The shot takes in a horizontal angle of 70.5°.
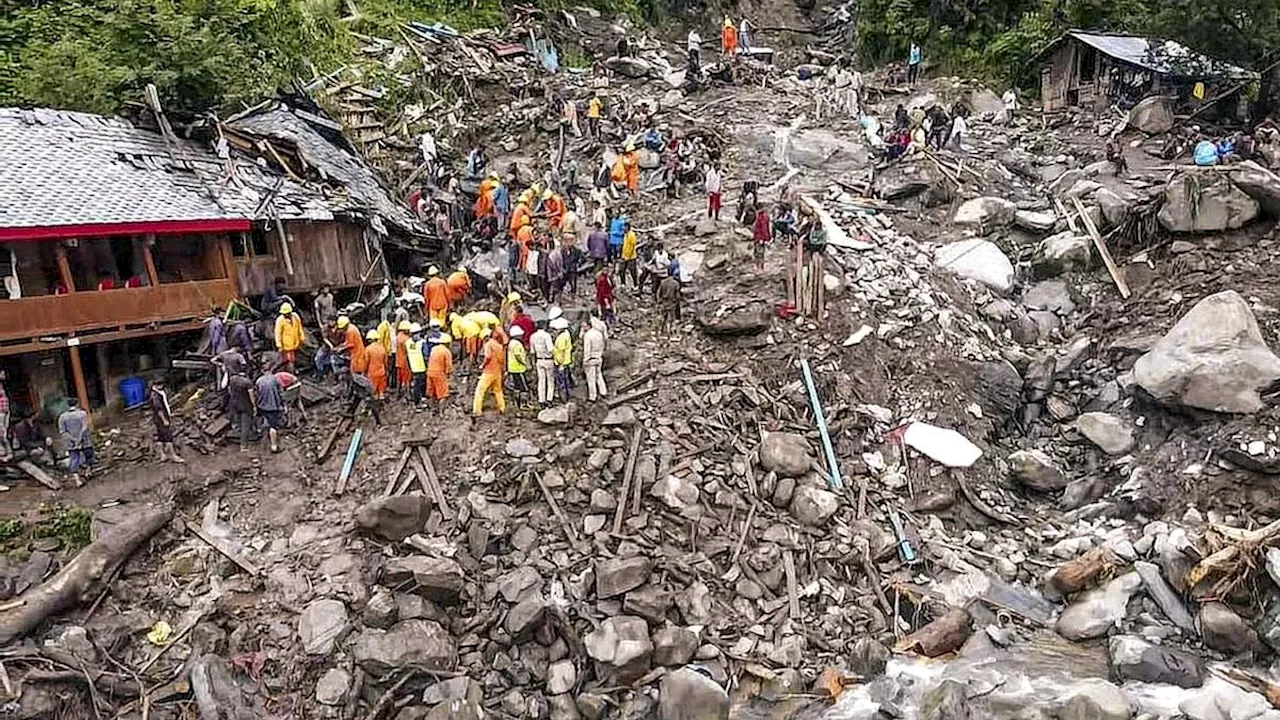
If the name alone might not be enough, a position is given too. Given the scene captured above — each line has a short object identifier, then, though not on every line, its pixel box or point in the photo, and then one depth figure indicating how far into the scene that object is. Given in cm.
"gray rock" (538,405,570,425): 1481
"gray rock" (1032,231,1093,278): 1988
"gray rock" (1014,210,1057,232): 2116
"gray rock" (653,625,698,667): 1233
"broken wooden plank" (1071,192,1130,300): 1891
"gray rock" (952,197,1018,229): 2164
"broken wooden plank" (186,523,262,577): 1280
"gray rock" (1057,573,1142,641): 1273
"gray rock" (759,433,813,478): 1473
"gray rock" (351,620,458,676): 1170
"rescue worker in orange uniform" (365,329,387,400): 1514
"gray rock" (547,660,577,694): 1202
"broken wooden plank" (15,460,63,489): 1382
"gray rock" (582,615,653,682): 1211
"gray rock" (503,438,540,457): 1432
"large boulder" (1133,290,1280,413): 1487
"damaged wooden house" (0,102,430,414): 1455
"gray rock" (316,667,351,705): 1152
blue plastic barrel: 1608
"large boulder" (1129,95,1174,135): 2555
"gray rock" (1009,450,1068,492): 1573
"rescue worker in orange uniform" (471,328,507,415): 1471
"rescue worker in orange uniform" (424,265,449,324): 1705
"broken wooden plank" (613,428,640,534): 1374
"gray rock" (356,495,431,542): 1312
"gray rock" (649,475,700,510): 1395
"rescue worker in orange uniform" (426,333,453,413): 1484
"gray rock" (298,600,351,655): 1191
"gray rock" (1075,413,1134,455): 1588
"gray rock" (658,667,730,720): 1170
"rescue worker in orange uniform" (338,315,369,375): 1539
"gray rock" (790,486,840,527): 1424
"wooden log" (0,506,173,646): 1149
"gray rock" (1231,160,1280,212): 1822
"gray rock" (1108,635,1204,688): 1160
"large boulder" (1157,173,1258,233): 1836
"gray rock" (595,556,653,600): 1271
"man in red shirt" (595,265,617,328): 1680
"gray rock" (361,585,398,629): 1216
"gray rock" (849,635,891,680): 1245
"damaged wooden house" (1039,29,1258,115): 2562
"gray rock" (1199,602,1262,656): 1209
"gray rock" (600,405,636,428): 1489
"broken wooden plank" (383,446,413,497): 1386
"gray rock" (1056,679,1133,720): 1091
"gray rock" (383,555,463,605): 1240
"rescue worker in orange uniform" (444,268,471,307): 1789
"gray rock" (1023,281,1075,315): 1942
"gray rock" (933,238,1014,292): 2003
